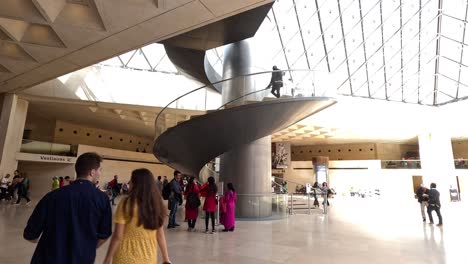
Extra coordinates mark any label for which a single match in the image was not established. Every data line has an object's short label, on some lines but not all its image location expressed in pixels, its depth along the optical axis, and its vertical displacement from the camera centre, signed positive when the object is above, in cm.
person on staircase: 1044 +390
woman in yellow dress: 235 -33
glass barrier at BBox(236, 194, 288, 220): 1155 -79
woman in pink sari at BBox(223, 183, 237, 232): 852 -66
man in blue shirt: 207 -29
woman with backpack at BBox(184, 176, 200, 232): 835 -45
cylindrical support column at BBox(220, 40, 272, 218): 1148 +82
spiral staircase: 941 +217
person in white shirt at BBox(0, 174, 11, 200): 1383 -14
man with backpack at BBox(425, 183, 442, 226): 1043 -33
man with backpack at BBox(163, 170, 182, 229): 868 -27
